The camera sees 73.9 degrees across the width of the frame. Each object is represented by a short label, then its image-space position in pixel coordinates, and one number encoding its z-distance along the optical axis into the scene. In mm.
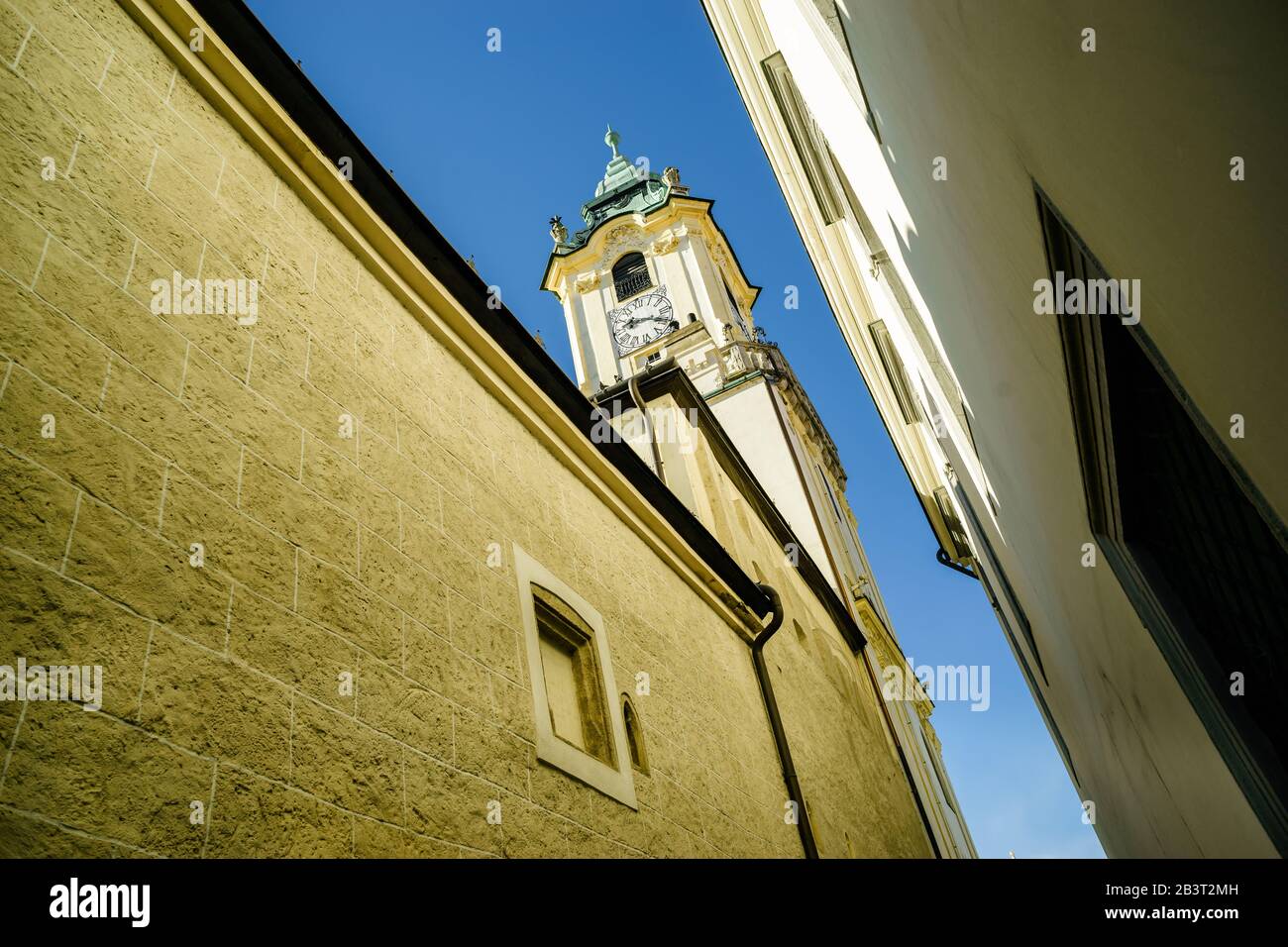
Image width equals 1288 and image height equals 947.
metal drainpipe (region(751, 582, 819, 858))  7512
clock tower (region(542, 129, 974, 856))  12594
